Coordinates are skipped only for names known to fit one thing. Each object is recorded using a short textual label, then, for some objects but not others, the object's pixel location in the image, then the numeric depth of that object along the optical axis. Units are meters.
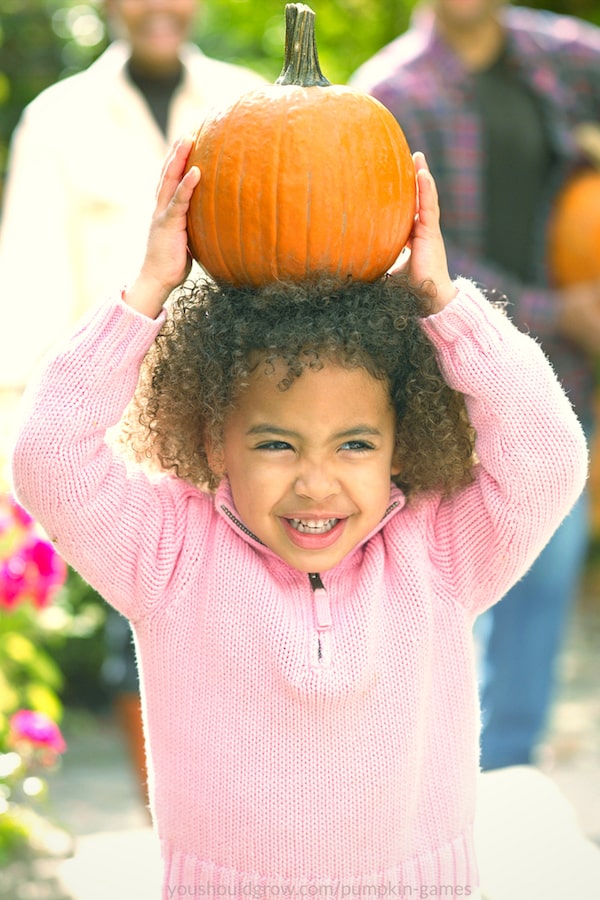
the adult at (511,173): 4.05
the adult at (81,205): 4.08
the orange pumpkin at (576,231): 4.06
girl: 2.19
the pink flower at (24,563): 3.59
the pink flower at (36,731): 3.65
